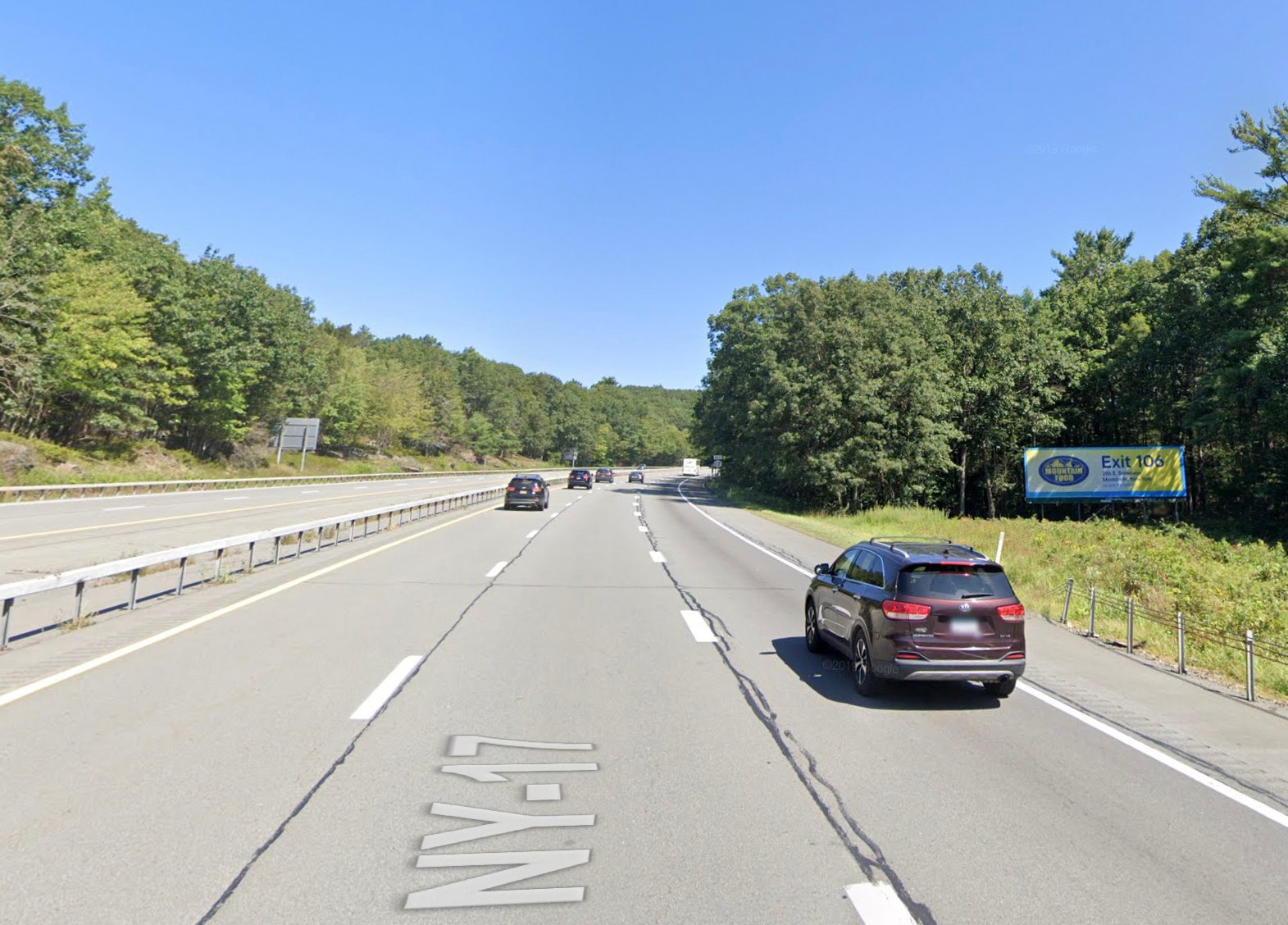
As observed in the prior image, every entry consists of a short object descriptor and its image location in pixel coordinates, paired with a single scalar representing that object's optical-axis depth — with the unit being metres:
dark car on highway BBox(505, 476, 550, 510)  37.31
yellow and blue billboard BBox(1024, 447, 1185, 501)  40.75
